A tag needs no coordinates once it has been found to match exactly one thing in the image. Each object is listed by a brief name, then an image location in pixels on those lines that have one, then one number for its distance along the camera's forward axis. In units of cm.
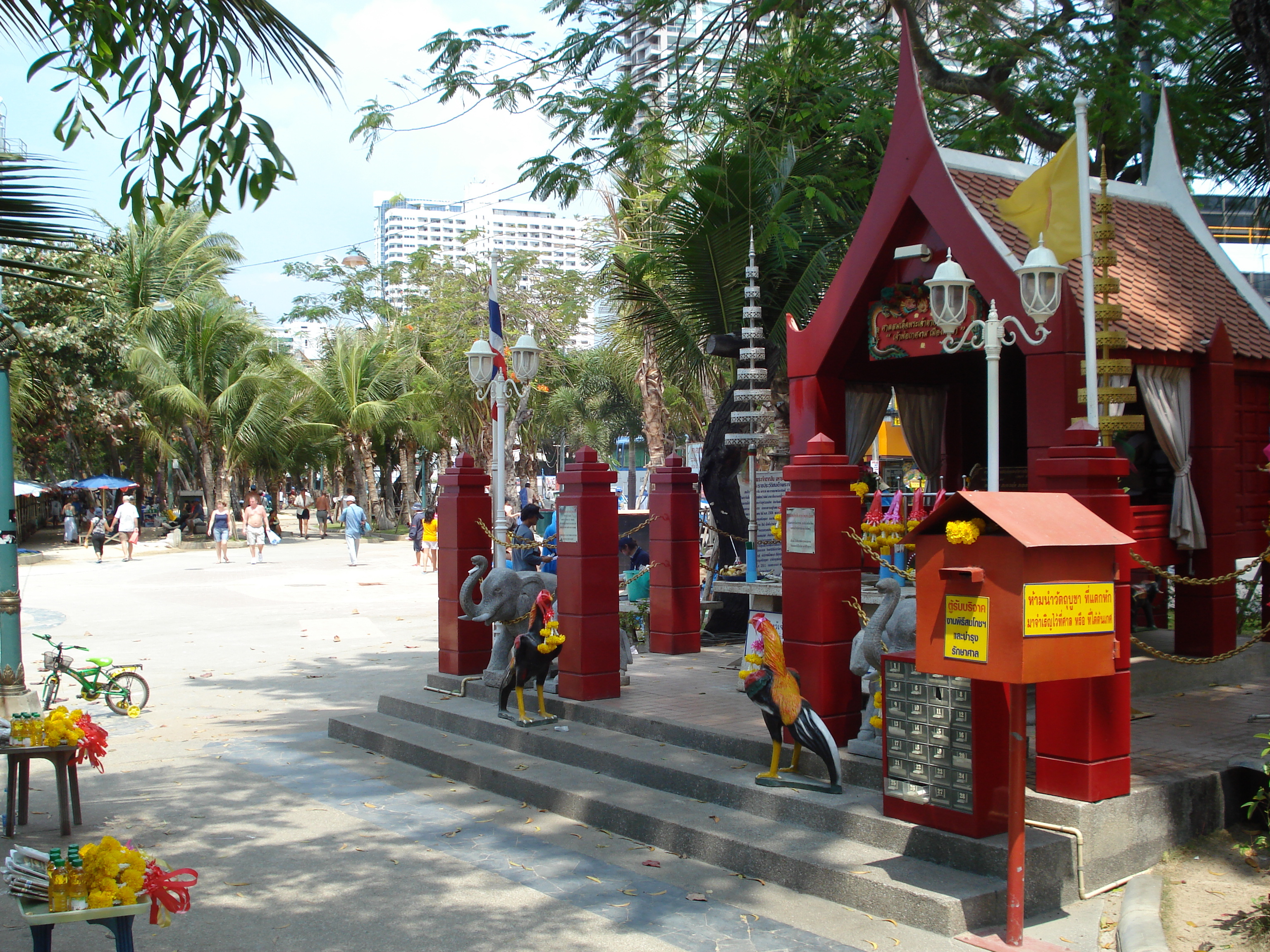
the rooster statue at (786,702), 646
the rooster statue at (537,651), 859
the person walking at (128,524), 2977
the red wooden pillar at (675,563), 1217
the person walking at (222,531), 2915
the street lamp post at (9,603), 856
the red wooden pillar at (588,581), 908
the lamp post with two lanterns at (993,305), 683
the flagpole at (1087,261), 727
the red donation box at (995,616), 479
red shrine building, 718
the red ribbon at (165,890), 412
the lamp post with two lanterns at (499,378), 1052
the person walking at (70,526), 3903
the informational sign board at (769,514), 1191
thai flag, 1123
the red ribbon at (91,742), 673
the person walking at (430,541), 2589
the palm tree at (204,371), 3447
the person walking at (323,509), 4138
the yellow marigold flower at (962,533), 491
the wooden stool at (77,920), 395
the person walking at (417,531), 2778
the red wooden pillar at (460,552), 1043
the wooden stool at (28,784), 655
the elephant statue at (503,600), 943
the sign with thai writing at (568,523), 919
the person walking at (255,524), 2875
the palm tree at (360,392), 3984
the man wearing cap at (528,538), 1358
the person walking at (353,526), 2806
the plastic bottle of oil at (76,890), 403
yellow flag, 792
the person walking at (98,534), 2995
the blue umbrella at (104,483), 4047
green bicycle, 1060
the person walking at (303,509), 4069
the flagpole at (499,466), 1037
